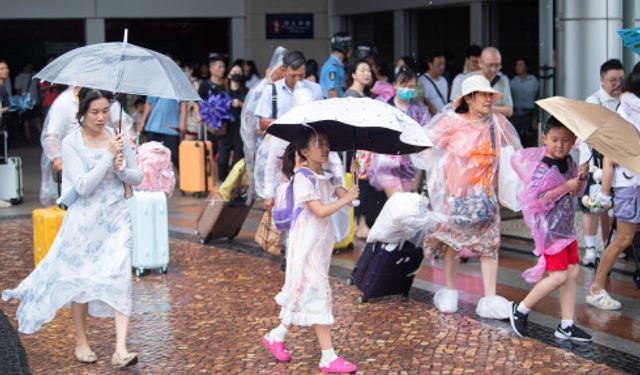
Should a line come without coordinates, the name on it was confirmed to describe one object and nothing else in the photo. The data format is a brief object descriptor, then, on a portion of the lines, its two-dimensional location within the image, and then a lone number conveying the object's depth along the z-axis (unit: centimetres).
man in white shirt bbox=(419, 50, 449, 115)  1295
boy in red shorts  716
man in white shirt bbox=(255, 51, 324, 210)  969
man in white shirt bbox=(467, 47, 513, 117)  994
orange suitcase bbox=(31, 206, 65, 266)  925
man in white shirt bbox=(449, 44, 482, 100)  1355
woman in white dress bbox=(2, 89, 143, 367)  669
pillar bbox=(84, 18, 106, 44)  2222
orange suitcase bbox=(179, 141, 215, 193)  1475
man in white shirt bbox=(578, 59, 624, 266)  863
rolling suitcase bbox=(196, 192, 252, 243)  1102
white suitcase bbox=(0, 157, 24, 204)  1444
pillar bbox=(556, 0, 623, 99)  1242
